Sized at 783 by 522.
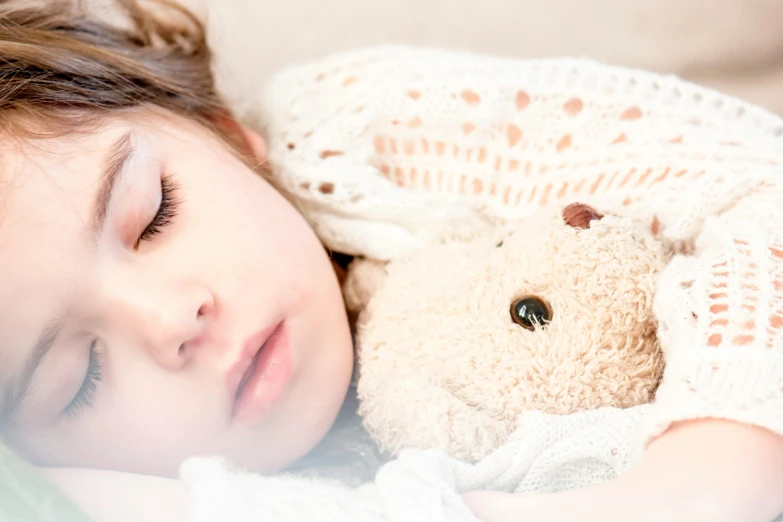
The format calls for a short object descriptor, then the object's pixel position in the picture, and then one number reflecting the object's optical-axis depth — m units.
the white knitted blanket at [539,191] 0.39
